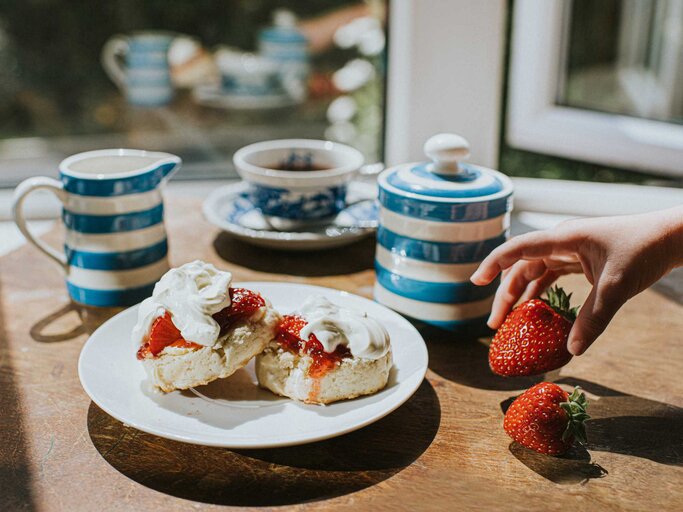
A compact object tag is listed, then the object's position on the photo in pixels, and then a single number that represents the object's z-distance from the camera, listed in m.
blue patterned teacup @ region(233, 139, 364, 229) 1.32
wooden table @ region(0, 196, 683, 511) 0.73
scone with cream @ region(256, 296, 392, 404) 0.84
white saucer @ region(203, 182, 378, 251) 1.31
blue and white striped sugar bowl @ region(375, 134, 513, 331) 1.00
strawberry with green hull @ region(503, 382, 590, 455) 0.79
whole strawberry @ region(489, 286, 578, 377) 0.89
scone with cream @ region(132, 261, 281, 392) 0.84
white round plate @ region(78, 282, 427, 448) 0.77
